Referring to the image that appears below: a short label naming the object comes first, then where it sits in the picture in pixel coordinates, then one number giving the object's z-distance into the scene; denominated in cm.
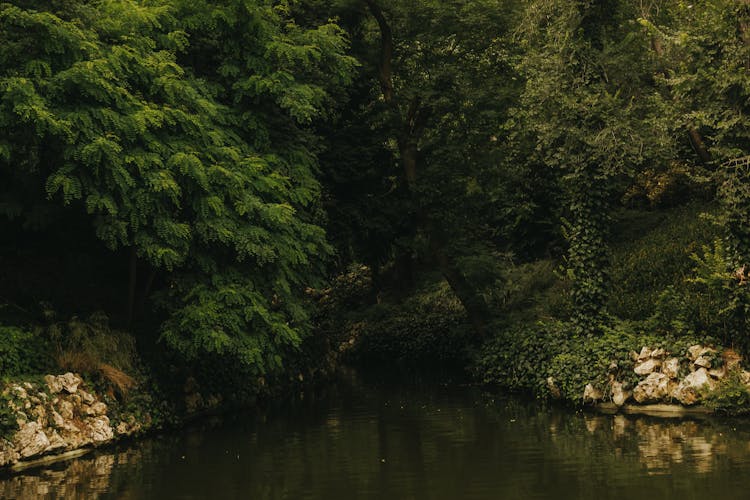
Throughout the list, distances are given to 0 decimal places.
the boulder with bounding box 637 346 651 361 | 1909
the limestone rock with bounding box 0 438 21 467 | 1535
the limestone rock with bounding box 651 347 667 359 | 1881
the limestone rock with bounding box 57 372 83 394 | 1734
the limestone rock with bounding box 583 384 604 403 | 1956
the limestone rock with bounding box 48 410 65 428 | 1669
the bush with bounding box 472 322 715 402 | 1944
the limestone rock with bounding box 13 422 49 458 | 1571
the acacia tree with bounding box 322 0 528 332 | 2589
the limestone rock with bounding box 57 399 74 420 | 1703
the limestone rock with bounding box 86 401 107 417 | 1772
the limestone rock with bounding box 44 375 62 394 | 1706
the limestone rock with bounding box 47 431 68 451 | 1633
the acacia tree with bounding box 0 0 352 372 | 1650
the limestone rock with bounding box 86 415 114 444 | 1747
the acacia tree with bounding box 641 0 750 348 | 1792
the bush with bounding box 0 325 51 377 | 1689
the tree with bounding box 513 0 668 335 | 2116
